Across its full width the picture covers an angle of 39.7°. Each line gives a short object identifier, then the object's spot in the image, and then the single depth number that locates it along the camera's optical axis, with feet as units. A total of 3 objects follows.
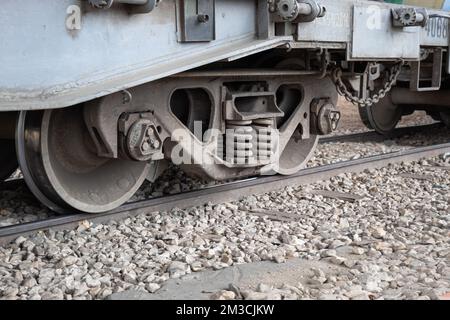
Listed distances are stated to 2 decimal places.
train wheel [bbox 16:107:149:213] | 14.65
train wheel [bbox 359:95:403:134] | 31.19
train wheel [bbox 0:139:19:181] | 18.20
